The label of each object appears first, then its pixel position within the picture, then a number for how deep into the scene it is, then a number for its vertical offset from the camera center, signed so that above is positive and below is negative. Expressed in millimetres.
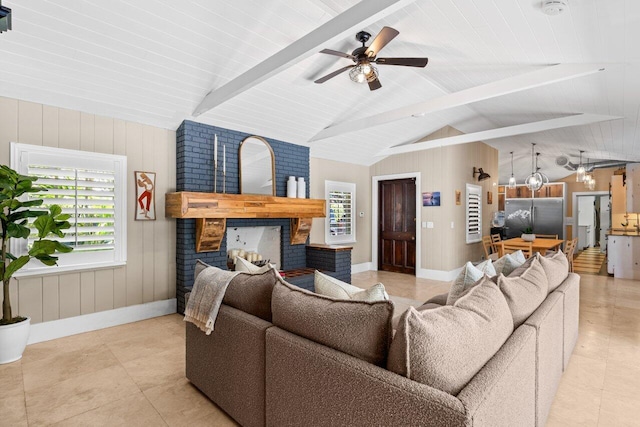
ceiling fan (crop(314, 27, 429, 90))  2806 +1373
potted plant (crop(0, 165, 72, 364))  2791 -212
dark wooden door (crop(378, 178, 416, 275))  6875 -277
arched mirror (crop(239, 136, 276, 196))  4707 +677
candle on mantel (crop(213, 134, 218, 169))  4348 +819
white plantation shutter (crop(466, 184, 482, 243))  6930 -11
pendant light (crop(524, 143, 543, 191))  6516 +617
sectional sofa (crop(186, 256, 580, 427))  1114 -589
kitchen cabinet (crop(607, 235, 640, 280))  6047 -818
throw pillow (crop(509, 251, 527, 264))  2971 -400
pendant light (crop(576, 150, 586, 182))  6764 +825
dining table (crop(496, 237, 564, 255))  5617 -552
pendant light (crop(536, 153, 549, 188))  6629 +689
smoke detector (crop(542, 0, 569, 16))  2156 +1364
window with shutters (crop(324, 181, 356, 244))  6520 +15
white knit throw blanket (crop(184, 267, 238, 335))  2069 -552
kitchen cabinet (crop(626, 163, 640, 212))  6798 +508
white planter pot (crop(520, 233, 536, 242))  5915 -444
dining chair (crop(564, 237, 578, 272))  5629 -624
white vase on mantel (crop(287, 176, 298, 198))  5141 +400
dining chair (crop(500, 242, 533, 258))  5697 -603
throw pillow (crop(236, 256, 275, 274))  2448 -403
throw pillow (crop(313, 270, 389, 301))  1640 -413
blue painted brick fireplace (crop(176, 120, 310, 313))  4160 +502
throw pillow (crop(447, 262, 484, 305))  2121 -438
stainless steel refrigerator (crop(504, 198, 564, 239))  10250 -82
